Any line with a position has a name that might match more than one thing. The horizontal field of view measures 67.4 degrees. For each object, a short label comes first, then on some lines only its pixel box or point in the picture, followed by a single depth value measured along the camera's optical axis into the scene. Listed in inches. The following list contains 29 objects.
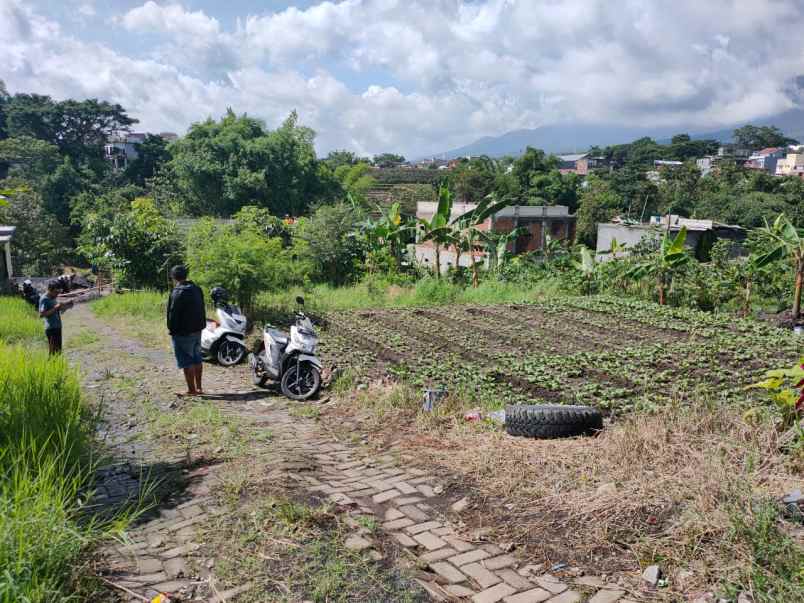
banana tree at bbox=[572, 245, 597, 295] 682.2
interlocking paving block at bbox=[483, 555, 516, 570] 137.5
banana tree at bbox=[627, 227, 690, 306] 584.7
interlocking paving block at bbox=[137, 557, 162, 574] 125.9
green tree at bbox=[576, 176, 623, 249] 1745.8
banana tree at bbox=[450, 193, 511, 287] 695.7
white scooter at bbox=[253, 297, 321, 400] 284.8
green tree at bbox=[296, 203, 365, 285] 697.0
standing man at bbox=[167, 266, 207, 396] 264.8
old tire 215.0
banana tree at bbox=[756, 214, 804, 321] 521.0
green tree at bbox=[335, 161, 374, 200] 2100.0
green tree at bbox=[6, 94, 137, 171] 2003.0
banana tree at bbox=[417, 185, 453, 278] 692.1
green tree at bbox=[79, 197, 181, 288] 590.9
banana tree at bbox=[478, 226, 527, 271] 746.8
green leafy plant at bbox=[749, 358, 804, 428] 181.9
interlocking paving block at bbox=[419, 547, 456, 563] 139.9
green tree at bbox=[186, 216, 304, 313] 423.8
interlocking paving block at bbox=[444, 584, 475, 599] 125.7
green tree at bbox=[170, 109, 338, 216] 1312.7
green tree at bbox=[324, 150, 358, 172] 2829.7
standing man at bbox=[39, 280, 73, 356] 305.0
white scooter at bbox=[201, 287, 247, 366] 353.7
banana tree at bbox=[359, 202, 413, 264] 741.9
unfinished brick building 1434.5
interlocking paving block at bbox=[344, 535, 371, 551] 138.0
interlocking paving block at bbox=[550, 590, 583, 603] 123.8
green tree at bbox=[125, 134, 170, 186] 1957.4
